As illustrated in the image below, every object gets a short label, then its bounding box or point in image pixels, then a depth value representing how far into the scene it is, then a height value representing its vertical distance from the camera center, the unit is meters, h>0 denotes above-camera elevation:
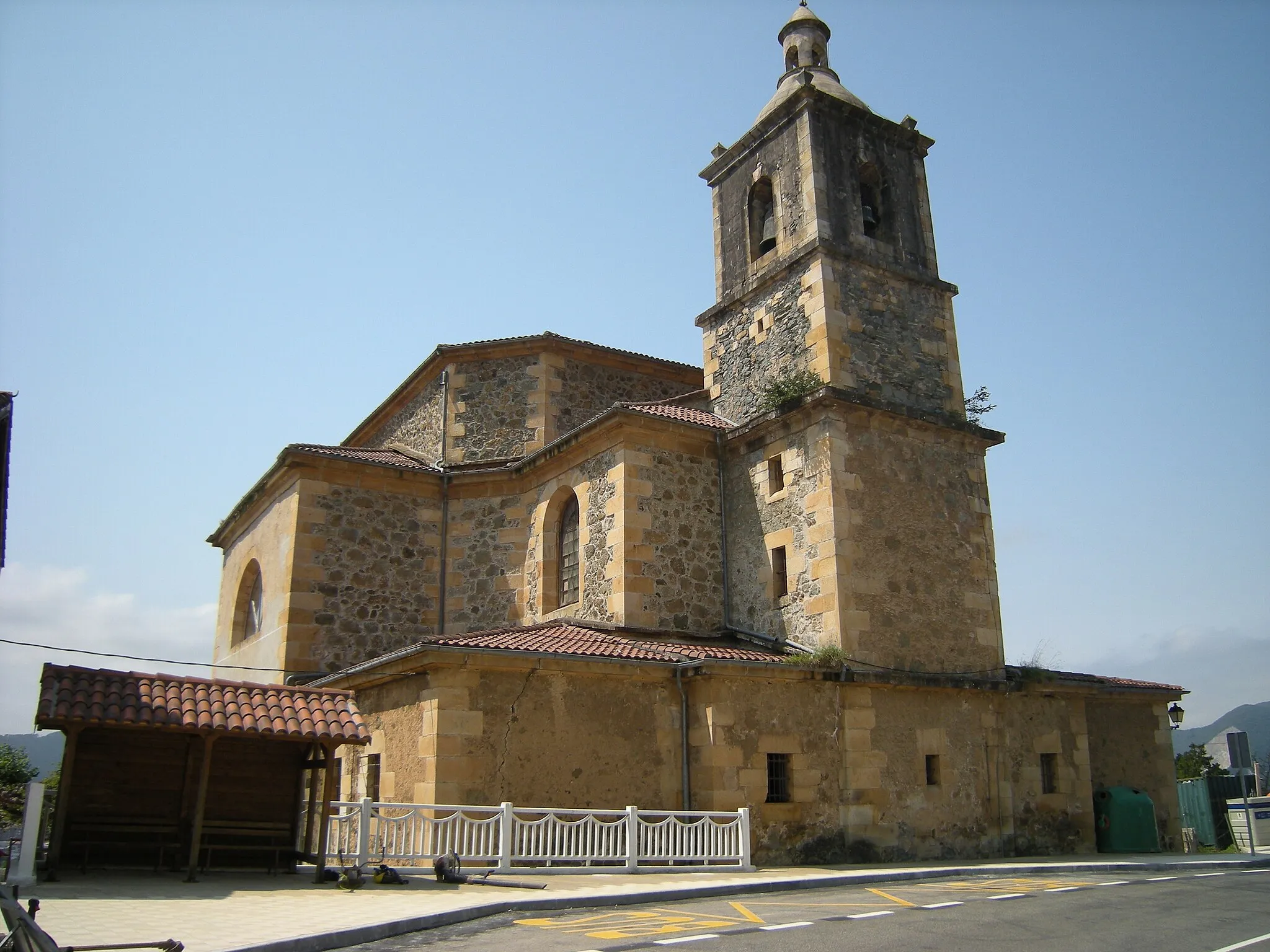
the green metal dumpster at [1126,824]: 18.11 -1.16
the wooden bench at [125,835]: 11.56 -0.86
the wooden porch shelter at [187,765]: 11.27 -0.07
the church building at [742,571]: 14.34 +3.33
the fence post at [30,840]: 10.29 -0.81
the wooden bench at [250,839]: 12.16 -0.95
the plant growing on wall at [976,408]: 18.98 +6.50
